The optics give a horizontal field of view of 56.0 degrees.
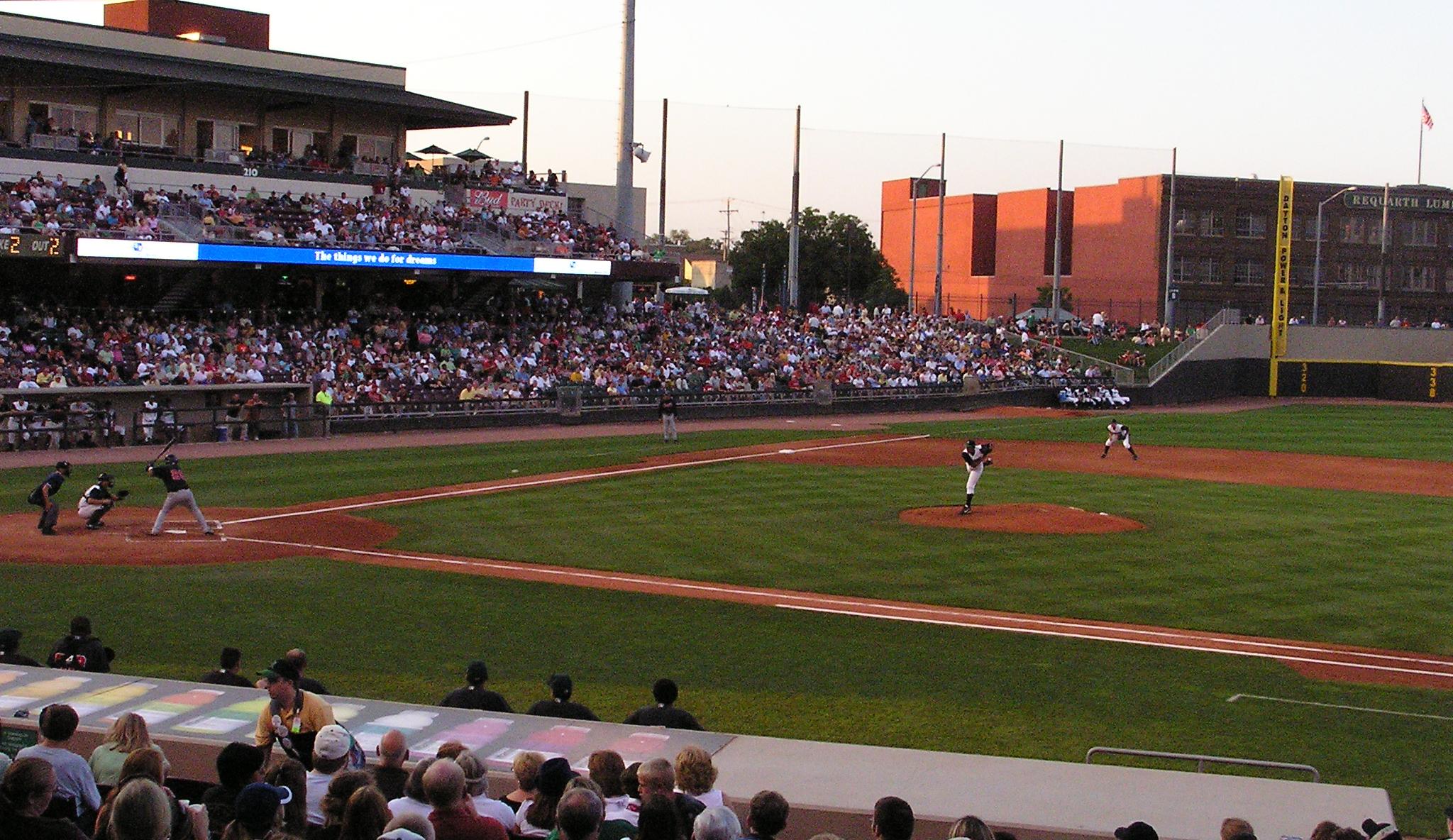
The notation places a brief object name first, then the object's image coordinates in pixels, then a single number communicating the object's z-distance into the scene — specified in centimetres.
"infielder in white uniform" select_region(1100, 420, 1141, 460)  3331
